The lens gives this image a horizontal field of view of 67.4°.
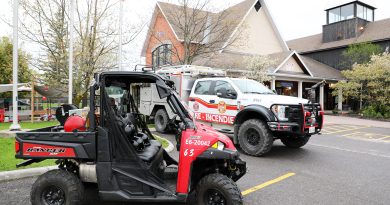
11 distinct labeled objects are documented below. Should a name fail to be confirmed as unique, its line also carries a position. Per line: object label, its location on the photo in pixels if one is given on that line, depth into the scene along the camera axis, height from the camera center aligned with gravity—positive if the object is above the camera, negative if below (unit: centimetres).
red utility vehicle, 385 -76
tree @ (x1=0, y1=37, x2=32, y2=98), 2598 +280
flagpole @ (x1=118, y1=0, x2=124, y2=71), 1294 +326
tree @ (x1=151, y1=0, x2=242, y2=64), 1734 +458
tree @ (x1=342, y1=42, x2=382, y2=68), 2717 +477
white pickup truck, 729 -29
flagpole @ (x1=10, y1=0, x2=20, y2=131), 932 +105
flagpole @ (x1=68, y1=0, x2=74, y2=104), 1105 +146
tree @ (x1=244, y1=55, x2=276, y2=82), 2014 +239
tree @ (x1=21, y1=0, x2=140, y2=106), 1366 +288
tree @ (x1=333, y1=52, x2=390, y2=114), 2229 +160
